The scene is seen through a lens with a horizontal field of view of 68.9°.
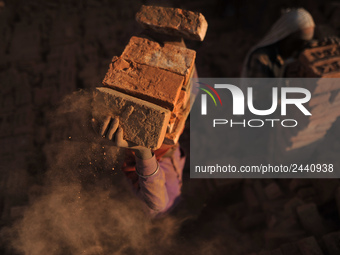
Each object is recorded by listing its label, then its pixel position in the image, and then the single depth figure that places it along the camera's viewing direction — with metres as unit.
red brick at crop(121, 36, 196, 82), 1.89
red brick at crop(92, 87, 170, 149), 1.69
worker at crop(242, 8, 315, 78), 3.32
